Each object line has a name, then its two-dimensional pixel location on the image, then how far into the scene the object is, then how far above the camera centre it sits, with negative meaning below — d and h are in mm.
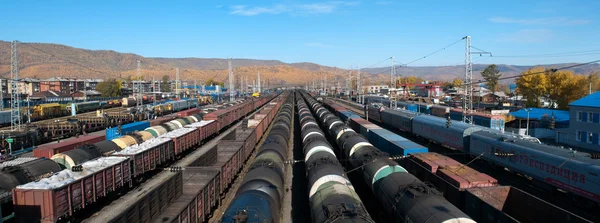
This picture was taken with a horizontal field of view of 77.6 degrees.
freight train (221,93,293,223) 11757 -3719
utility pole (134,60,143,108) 54694 +916
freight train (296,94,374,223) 11914 -3799
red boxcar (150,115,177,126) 45925 -3413
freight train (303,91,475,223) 12113 -3874
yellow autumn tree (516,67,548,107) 68812 +409
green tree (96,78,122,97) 124375 +2118
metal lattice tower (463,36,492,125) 40281 +2625
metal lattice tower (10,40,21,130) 41375 +2556
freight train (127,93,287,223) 14141 -4493
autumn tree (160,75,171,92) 165750 +3879
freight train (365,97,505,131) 42812 -3513
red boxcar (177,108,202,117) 59000 -3181
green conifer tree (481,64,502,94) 126031 +6090
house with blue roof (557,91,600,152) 36656 -3639
